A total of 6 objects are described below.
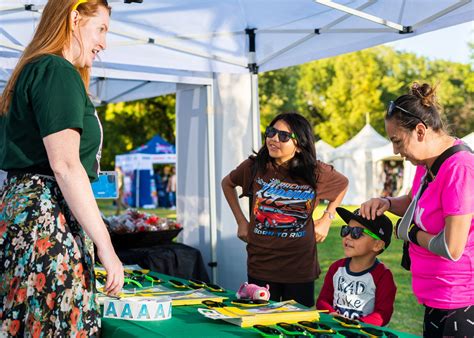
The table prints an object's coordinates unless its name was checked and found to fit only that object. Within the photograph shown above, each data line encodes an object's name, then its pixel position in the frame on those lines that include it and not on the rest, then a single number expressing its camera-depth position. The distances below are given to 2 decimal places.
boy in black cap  2.89
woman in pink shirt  2.19
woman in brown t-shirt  3.54
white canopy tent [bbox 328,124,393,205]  26.08
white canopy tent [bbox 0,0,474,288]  4.52
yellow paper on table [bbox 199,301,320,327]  2.17
